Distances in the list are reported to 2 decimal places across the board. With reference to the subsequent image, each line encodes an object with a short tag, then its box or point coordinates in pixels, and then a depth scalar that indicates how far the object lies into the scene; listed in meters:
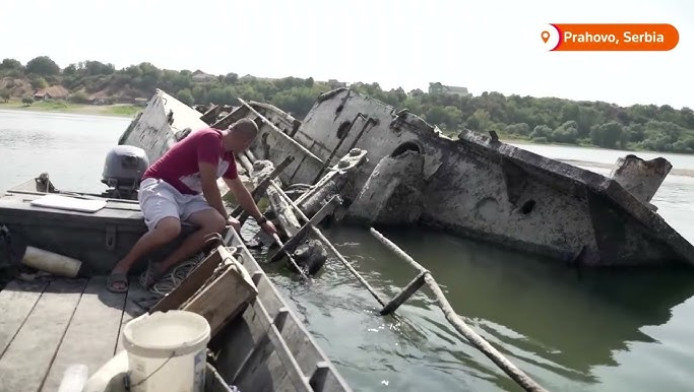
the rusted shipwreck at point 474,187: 9.25
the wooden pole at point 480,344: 3.64
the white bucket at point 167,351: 2.46
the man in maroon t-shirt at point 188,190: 4.32
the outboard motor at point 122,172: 6.95
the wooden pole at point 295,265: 7.62
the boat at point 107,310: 2.92
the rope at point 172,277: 4.18
